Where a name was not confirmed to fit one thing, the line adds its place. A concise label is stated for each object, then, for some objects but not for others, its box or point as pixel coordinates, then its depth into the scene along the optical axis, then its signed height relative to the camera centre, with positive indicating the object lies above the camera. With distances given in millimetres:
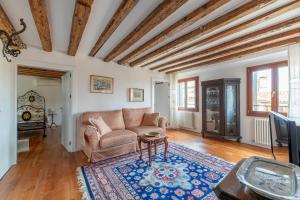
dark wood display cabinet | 4039 -219
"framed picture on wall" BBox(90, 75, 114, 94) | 3719 +435
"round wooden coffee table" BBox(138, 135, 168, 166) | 2629 -724
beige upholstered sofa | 2723 -697
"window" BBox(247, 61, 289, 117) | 3377 +283
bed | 5840 -241
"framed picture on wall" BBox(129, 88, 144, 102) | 4434 +177
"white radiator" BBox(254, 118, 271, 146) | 3502 -765
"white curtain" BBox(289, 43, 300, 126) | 2795 +363
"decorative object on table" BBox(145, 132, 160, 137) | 2814 -659
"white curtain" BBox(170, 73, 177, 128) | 5895 -106
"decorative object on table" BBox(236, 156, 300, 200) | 675 -425
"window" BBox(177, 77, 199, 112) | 5320 +257
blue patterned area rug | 1813 -1137
